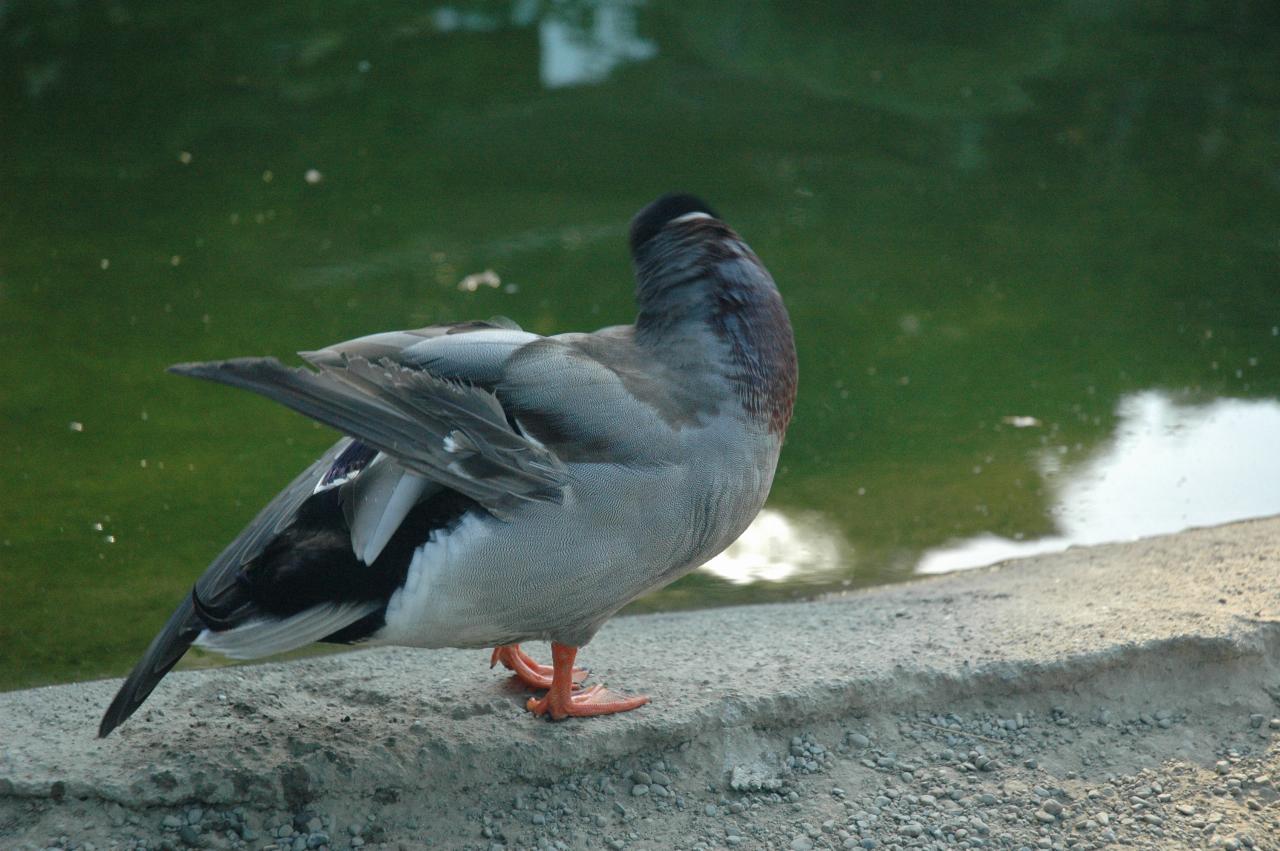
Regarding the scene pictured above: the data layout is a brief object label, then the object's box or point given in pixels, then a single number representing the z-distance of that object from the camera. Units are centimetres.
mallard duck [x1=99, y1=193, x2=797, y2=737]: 500
